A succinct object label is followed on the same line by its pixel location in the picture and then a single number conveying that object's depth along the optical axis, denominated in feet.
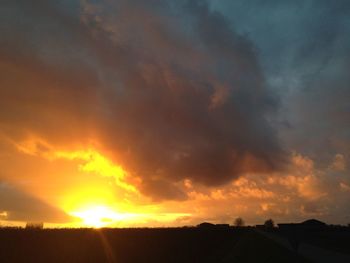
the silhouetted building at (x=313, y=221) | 308.65
